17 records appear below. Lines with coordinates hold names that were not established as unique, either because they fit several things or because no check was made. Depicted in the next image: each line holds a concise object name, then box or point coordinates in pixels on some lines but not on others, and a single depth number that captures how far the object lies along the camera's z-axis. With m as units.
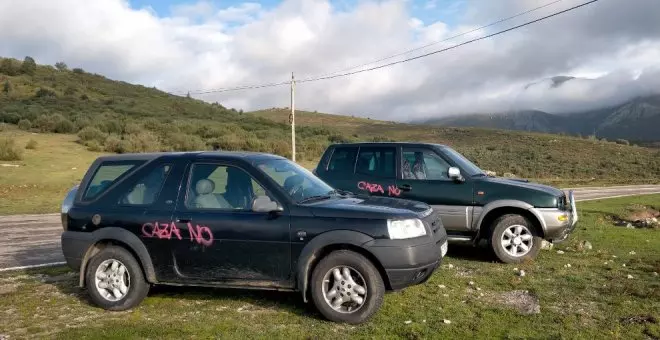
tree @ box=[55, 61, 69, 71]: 75.07
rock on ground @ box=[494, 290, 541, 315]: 5.77
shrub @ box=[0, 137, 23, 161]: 25.97
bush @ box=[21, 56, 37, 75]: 65.35
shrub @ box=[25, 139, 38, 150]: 29.47
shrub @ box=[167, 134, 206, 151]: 36.66
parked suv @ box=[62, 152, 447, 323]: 5.38
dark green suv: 8.15
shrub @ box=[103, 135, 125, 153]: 32.56
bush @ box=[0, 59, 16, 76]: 62.79
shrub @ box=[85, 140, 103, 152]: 31.62
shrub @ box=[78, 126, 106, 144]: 34.03
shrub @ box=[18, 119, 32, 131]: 37.78
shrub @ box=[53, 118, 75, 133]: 37.62
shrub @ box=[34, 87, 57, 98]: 54.55
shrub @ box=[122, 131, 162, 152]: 32.77
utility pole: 30.97
